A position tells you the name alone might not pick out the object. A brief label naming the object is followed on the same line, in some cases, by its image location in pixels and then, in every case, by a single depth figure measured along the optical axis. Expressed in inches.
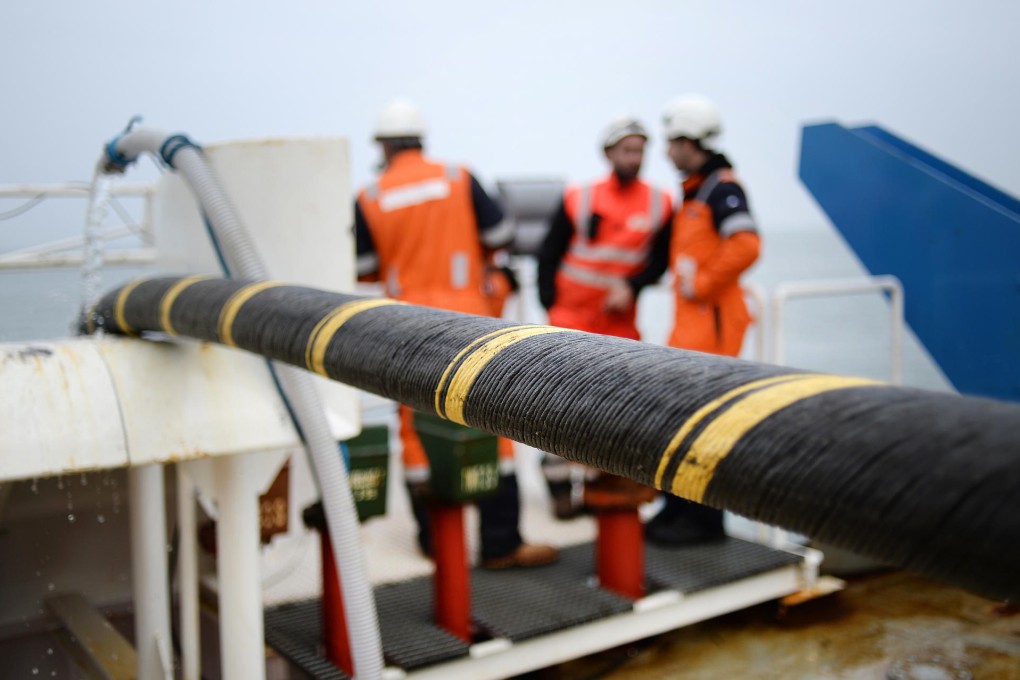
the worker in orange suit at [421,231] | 140.9
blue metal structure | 118.0
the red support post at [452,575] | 110.2
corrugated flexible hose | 74.8
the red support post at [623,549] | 121.1
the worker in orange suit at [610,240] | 149.4
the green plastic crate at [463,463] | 108.3
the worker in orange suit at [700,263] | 138.5
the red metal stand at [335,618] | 103.0
